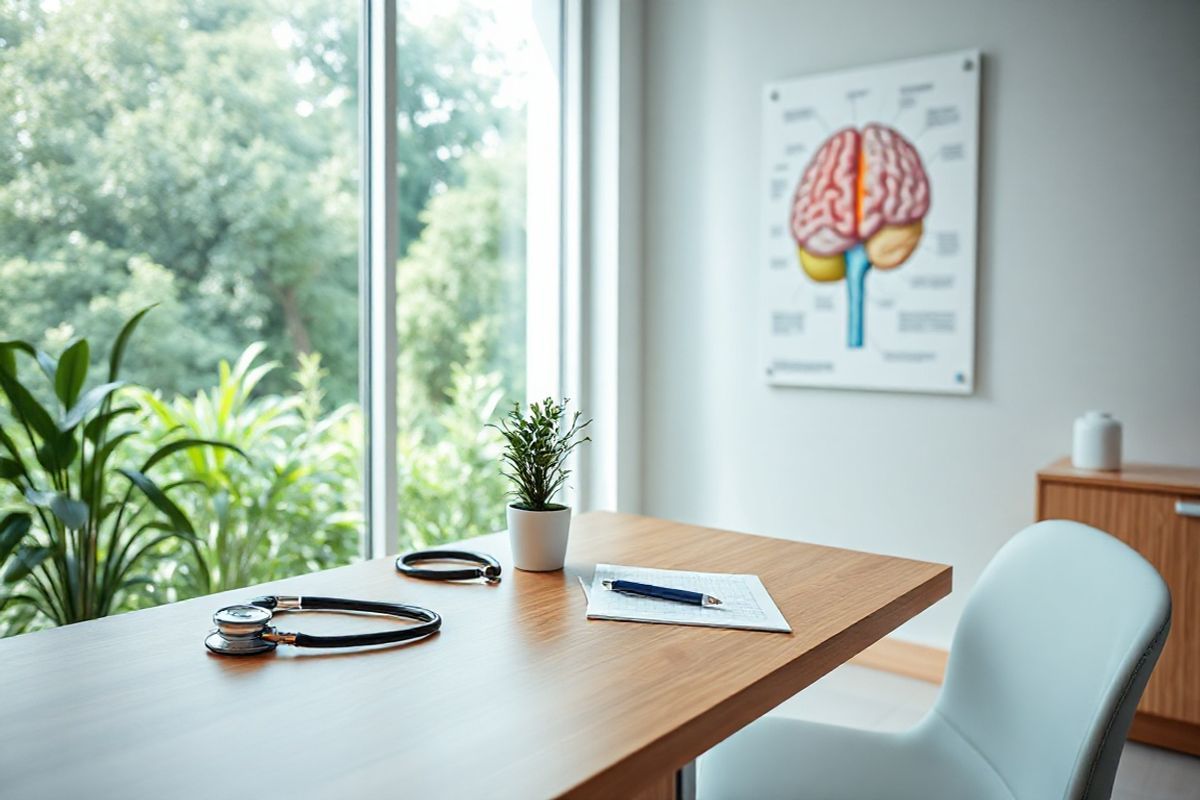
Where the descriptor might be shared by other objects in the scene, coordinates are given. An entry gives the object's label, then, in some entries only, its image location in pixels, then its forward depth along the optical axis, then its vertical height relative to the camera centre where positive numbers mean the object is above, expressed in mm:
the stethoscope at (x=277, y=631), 1080 -304
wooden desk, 796 -325
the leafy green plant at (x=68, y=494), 1955 -274
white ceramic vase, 2623 -188
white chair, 1067 -421
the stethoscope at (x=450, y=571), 1396 -294
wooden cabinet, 2418 -416
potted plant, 1411 -181
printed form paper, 1199 -305
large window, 2217 +310
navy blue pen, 1265 -297
